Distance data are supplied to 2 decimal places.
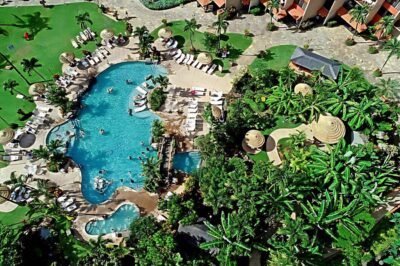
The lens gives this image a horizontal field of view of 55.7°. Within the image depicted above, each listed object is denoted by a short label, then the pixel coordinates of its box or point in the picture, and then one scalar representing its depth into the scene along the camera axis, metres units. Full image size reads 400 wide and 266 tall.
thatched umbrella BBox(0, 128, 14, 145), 44.44
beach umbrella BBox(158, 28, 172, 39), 51.50
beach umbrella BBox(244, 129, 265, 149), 42.88
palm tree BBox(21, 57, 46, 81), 48.39
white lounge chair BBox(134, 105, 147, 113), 47.31
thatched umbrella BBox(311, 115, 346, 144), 42.53
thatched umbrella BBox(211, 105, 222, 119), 45.69
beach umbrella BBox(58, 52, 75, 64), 50.09
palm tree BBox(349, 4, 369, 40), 47.44
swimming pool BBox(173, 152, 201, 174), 43.93
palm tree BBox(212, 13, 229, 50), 49.16
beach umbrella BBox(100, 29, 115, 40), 51.47
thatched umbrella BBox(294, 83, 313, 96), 46.03
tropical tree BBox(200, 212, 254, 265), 33.91
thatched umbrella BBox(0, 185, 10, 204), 40.62
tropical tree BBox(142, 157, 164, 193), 40.91
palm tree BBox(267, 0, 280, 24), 50.12
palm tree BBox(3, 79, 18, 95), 47.56
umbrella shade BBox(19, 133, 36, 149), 45.38
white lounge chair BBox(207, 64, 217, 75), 50.00
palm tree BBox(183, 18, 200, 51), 50.00
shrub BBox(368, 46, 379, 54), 50.44
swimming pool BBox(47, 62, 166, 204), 43.47
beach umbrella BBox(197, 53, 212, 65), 49.66
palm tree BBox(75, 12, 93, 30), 51.22
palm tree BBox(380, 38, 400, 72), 45.59
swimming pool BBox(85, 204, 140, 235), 40.50
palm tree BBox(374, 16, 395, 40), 47.34
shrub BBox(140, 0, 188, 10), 56.00
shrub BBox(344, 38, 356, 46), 51.12
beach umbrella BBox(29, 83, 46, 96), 47.72
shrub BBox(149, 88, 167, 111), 47.12
